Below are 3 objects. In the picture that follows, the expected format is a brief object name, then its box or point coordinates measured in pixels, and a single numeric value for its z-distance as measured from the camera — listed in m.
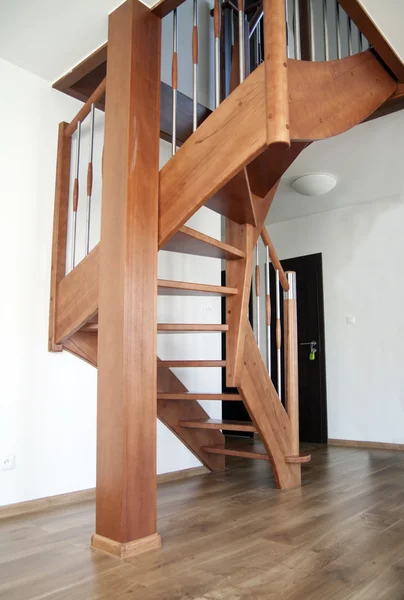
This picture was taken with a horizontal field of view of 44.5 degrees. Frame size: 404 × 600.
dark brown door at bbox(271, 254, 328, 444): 5.39
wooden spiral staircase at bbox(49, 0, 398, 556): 2.09
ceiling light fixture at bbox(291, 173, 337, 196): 4.57
